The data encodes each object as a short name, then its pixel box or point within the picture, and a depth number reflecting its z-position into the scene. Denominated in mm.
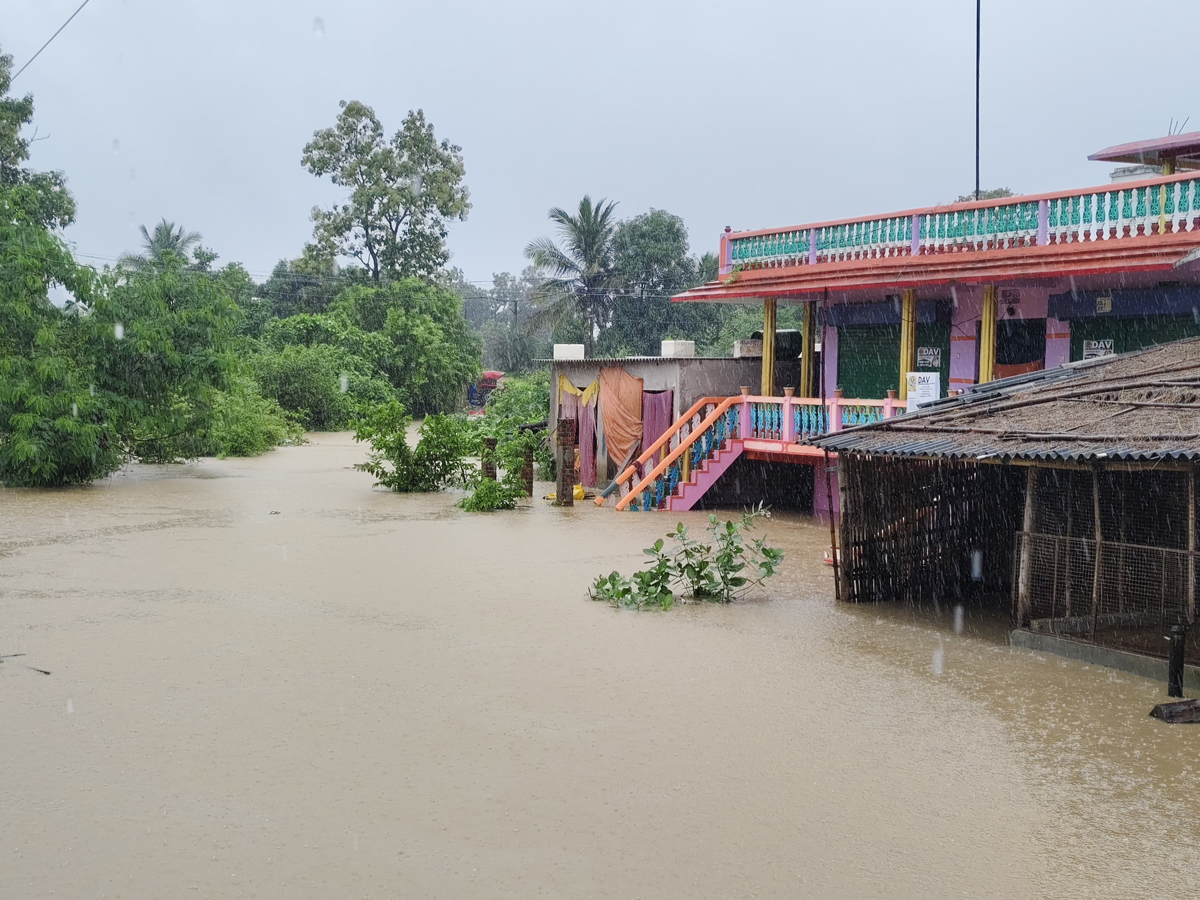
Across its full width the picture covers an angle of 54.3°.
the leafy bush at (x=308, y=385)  39750
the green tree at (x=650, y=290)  46375
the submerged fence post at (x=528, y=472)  21312
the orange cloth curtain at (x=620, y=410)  21875
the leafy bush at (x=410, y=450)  22219
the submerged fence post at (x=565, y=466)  20219
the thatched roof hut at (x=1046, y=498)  9641
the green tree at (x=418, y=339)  47000
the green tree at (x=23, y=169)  38969
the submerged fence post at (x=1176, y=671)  8445
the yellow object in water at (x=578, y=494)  21062
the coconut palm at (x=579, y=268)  44188
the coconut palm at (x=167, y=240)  58891
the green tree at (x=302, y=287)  53156
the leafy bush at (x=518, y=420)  22203
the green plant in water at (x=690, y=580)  12039
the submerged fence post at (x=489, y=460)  20797
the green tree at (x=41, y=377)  21297
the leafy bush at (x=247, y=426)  28734
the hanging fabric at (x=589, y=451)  22797
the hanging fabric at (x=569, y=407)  23312
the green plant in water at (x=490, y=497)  19469
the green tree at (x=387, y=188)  50812
